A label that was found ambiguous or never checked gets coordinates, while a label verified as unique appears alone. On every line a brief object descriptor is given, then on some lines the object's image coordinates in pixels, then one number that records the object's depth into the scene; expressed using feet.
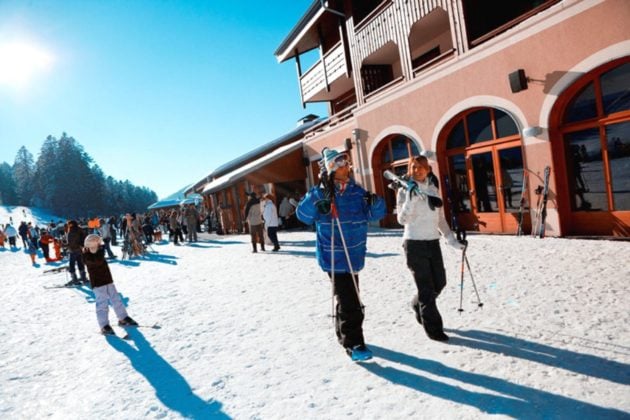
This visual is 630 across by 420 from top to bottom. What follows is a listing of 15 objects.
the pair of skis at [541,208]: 24.54
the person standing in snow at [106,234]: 47.93
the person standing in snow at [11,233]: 84.74
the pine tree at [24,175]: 236.77
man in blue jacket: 10.57
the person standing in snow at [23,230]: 70.83
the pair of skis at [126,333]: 15.39
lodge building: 21.68
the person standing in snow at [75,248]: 26.71
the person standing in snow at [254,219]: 34.71
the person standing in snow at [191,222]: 53.88
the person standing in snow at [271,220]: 34.35
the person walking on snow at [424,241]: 11.07
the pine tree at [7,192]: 269.03
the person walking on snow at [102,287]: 16.28
